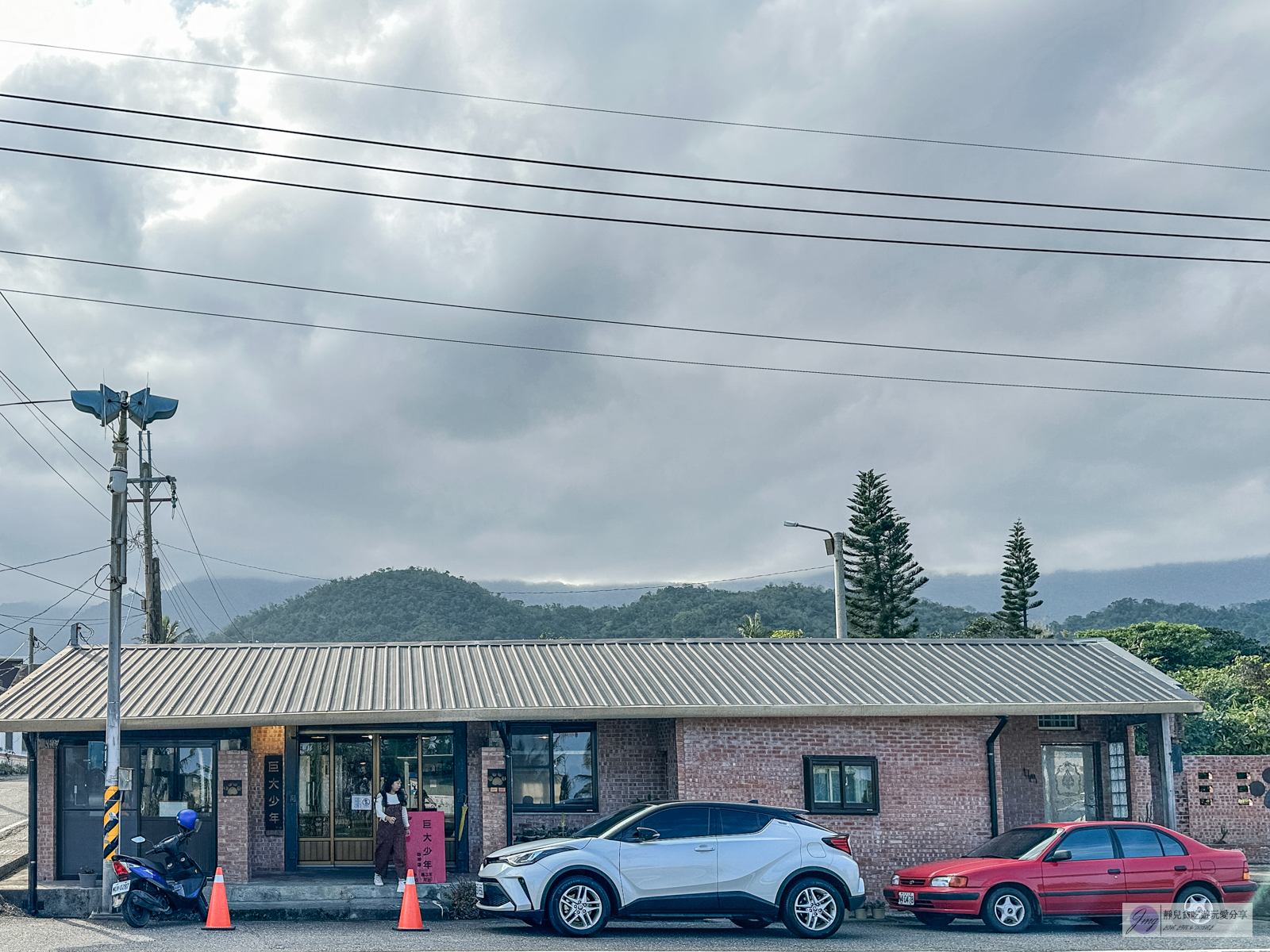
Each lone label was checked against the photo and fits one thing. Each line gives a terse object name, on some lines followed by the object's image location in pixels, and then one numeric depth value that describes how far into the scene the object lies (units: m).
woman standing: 18.02
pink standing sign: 18.75
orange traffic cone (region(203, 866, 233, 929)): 15.09
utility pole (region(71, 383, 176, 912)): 16.31
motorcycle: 15.41
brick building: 18.80
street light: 34.12
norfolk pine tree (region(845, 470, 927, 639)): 63.75
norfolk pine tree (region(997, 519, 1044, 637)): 70.50
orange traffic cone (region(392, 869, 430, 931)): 15.47
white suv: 14.43
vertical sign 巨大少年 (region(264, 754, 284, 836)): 20.28
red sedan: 15.97
